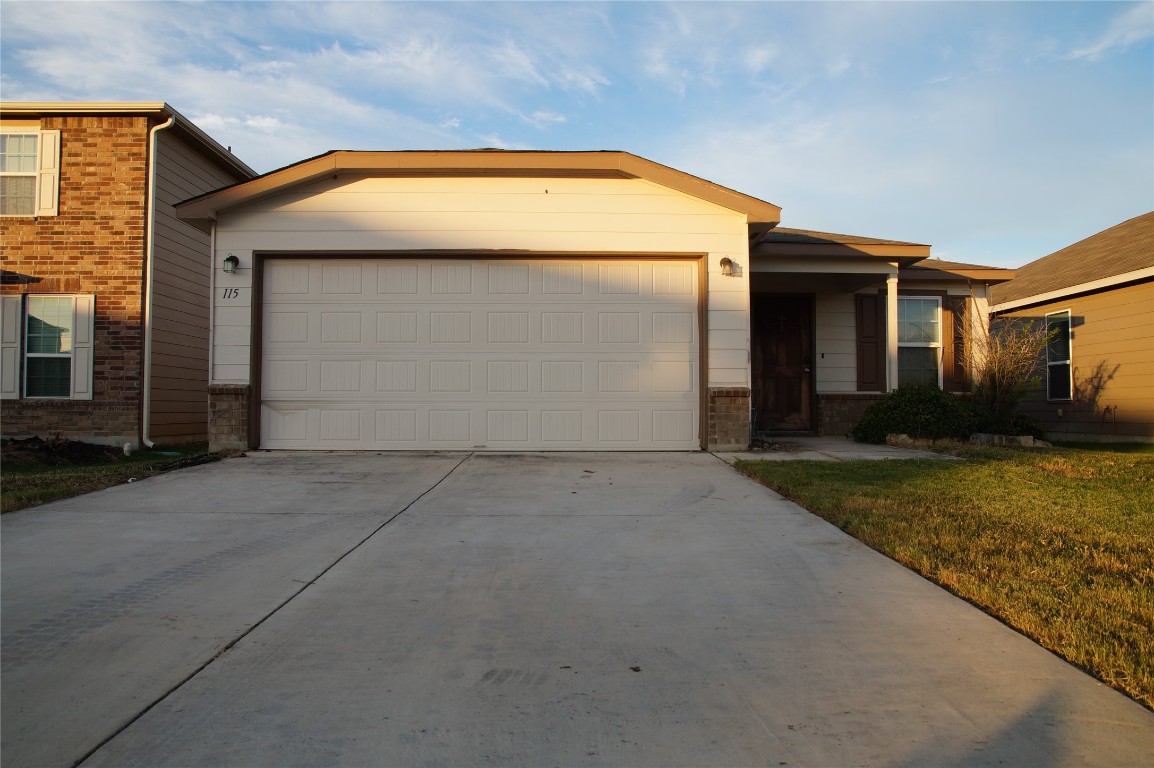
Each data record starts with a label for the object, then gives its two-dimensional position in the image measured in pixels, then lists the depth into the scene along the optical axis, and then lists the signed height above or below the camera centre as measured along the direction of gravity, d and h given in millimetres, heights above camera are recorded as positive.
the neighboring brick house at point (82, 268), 11562 +1873
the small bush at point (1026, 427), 12000 -422
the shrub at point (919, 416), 11234 -258
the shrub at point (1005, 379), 11812 +323
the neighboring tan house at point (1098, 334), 13133 +1197
